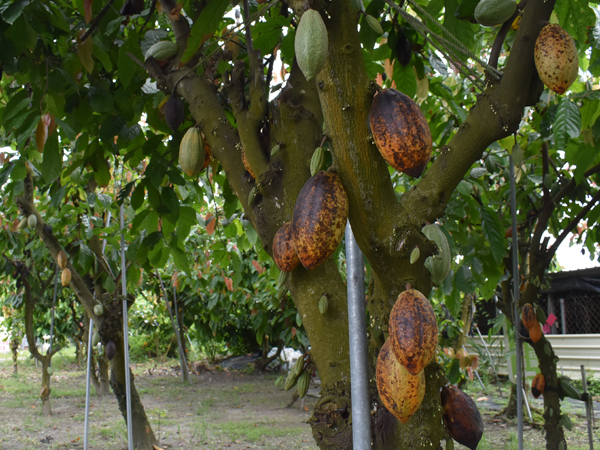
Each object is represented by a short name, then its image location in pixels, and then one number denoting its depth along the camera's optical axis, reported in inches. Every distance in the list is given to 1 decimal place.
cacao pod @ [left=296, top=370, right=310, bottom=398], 44.7
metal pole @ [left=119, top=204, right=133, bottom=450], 91.8
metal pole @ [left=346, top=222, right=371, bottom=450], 33.6
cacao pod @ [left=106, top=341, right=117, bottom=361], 124.2
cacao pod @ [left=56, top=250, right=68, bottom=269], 117.5
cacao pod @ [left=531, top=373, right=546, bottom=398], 90.0
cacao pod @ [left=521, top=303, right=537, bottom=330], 84.6
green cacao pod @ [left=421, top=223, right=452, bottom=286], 34.3
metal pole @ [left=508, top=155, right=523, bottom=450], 68.3
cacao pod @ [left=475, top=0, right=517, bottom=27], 35.6
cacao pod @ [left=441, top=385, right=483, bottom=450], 36.6
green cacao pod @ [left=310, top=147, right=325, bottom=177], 33.0
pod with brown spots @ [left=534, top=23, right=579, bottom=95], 30.8
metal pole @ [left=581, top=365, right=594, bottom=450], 101.2
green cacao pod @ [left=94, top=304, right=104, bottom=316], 127.2
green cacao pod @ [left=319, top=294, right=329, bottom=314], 41.1
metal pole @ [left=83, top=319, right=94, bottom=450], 105.8
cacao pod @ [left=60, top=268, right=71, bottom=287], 119.0
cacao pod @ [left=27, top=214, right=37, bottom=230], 122.0
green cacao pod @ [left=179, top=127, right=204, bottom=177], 52.6
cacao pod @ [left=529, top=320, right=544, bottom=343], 85.2
